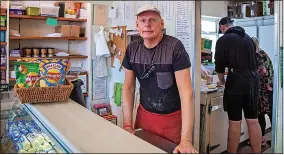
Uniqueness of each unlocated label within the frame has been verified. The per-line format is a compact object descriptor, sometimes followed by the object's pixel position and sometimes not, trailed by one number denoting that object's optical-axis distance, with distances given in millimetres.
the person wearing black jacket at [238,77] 2900
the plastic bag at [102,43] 4184
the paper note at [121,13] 3990
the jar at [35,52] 3951
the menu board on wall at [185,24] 2717
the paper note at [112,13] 4202
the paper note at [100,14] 4359
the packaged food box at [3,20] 3582
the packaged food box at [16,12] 3761
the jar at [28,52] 3923
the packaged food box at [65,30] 4125
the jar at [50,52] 4086
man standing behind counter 1730
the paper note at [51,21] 3953
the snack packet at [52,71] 1635
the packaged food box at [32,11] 3852
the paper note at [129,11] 3801
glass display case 1275
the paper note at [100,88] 4543
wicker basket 1575
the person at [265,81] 3322
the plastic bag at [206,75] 3396
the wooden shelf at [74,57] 4256
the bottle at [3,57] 3676
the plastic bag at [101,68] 4440
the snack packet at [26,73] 1616
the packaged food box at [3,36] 3656
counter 1000
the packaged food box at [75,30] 4207
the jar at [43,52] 4005
